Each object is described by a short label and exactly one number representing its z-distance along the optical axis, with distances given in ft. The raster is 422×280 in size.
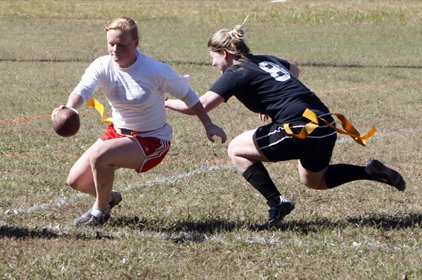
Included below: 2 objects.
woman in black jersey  41.42
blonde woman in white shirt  39.93
